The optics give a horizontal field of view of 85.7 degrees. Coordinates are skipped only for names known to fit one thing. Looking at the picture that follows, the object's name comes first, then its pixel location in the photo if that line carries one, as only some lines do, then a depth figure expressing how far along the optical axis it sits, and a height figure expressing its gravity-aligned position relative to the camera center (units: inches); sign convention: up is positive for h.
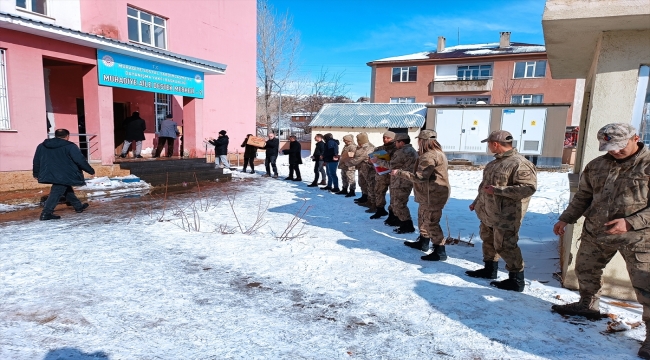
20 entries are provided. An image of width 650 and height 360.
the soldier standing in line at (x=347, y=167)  336.5 -30.9
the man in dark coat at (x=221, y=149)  499.8 -23.6
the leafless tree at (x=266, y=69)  1168.2 +227.0
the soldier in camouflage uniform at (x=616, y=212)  101.3 -20.2
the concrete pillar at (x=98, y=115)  376.8 +14.3
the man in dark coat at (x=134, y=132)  446.0 -2.8
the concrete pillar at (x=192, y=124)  502.9 +11.4
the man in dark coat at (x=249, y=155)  525.3 -32.4
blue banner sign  381.4 +65.8
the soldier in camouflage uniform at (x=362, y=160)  304.7 -19.4
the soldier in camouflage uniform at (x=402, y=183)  219.6 -27.9
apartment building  1079.0 +211.3
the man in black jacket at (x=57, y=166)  235.8 -26.3
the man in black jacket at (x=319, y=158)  414.8 -26.0
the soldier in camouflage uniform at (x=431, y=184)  172.6 -22.0
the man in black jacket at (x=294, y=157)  447.5 -28.6
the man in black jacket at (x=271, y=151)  472.7 -23.0
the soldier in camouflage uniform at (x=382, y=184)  248.7 -34.0
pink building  320.5 +69.8
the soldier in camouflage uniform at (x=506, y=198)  132.7 -21.9
